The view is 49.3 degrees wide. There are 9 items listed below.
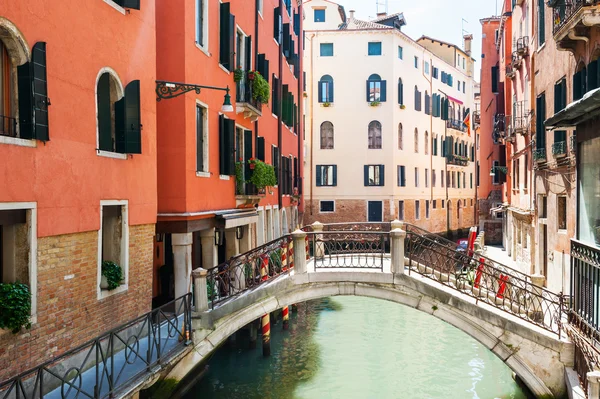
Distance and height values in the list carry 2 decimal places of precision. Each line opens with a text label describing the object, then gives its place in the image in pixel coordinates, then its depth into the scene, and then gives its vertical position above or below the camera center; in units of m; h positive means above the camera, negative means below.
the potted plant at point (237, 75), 15.48 +2.78
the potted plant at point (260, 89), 16.39 +2.63
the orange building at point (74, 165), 7.55 +0.40
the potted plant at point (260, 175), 16.31 +0.44
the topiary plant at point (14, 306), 7.23 -1.25
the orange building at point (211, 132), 12.07 +1.33
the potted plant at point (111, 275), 9.73 -1.23
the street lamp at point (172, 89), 11.07 +1.79
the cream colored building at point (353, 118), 39.19 +4.42
